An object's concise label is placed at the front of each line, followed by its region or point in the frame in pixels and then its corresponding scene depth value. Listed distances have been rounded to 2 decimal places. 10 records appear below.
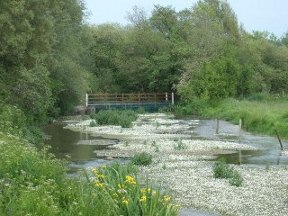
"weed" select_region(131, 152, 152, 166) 27.64
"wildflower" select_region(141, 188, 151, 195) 12.56
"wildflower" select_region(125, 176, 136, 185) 12.77
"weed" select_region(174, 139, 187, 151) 34.41
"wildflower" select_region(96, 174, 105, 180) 13.76
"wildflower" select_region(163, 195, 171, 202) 12.58
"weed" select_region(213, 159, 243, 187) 23.09
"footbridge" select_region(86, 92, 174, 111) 78.19
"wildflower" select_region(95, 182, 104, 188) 12.56
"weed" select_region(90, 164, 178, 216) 12.02
